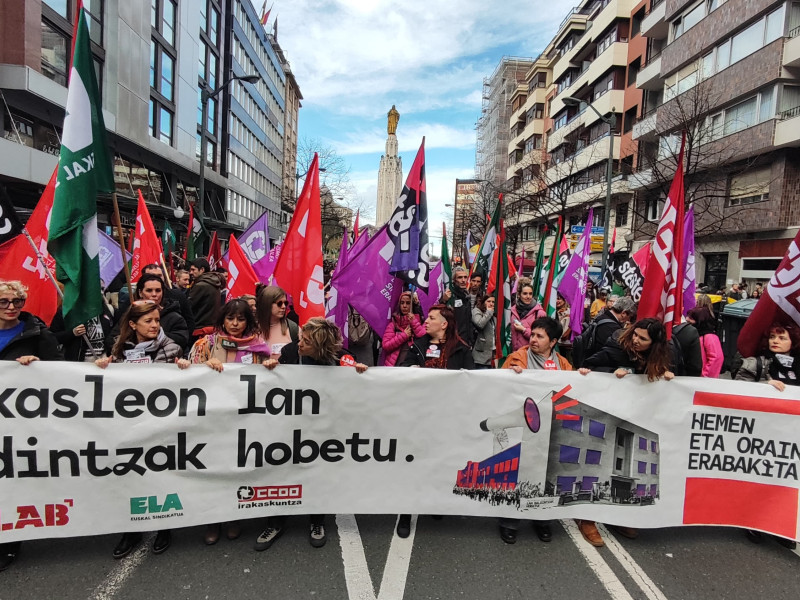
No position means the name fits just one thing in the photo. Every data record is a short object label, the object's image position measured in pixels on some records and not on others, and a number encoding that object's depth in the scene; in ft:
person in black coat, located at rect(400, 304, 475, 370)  13.67
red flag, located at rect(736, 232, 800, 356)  13.14
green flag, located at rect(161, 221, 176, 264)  39.01
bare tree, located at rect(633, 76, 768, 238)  64.03
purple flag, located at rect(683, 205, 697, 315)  20.94
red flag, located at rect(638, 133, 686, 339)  13.88
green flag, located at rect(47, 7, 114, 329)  11.65
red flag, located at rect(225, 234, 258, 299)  22.39
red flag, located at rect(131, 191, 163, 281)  22.03
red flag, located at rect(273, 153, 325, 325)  15.03
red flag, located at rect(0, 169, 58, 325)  15.85
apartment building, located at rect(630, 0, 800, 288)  60.59
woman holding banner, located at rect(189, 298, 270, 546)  12.05
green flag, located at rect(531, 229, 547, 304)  26.40
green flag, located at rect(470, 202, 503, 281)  24.00
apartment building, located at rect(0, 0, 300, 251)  50.39
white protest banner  10.19
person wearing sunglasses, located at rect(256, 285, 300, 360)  13.17
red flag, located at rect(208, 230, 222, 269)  36.49
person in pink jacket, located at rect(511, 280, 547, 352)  20.51
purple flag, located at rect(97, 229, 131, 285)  22.21
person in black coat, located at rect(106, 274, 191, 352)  15.31
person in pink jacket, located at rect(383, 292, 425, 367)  15.80
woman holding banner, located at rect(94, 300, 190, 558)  11.34
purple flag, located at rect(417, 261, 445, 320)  21.88
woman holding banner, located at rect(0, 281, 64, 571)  10.85
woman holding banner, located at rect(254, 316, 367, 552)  10.95
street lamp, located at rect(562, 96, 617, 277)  56.99
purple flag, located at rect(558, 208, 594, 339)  24.41
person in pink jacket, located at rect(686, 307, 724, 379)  16.96
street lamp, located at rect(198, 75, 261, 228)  51.29
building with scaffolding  211.61
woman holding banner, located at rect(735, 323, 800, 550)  13.03
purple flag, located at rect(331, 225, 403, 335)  15.75
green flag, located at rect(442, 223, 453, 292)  27.79
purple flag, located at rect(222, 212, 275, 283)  27.55
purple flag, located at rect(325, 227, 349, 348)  16.69
